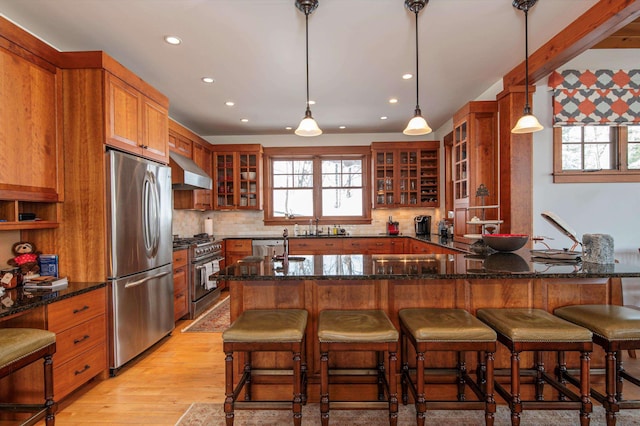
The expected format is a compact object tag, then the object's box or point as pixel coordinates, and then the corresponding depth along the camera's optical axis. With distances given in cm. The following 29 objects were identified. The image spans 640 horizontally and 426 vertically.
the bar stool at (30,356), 160
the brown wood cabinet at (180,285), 376
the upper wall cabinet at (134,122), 261
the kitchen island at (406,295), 212
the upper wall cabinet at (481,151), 374
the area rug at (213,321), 367
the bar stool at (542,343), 166
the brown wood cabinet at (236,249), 539
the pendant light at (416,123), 225
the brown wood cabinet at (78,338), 210
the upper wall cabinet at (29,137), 210
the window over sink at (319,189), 606
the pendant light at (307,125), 227
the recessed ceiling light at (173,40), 264
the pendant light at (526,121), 239
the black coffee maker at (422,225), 560
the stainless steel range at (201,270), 410
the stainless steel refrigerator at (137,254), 257
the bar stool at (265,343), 167
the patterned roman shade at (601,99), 337
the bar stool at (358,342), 167
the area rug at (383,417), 196
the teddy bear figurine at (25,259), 235
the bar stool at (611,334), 170
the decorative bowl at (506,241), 252
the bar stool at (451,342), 167
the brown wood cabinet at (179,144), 437
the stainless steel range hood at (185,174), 406
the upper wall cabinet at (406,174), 579
